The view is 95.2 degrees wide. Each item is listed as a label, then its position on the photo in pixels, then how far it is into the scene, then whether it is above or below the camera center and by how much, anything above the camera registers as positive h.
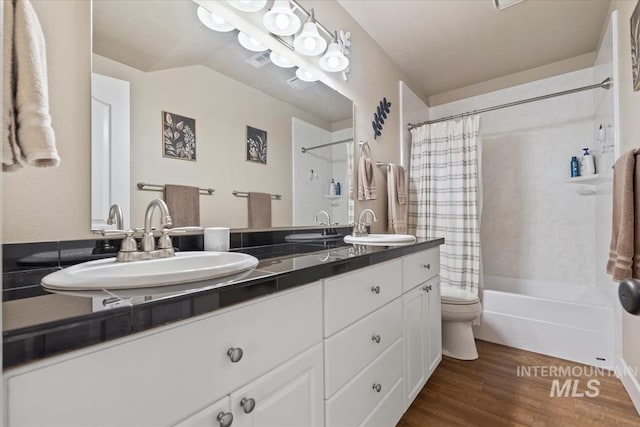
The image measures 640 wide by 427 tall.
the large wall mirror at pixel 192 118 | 0.96 +0.41
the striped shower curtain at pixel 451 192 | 2.55 +0.20
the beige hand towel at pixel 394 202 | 2.41 +0.10
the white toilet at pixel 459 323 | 2.02 -0.78
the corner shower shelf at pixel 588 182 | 2.32 +0.26
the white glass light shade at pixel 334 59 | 1.86 +1.01
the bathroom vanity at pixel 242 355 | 0.42 -0.28
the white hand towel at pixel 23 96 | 0.48 +0.21
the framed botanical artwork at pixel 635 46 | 1.42 +0.84
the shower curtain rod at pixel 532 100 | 2.03 +0.90
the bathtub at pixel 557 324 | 1.97 -0.81
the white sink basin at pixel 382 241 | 1.45 -0.14
